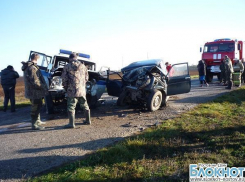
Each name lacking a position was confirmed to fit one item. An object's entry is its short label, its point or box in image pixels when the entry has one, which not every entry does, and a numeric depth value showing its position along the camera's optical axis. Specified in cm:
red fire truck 1337
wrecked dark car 659
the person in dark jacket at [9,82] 795
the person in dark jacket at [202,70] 1244
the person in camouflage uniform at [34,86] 505
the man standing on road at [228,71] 1044
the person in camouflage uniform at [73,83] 504
